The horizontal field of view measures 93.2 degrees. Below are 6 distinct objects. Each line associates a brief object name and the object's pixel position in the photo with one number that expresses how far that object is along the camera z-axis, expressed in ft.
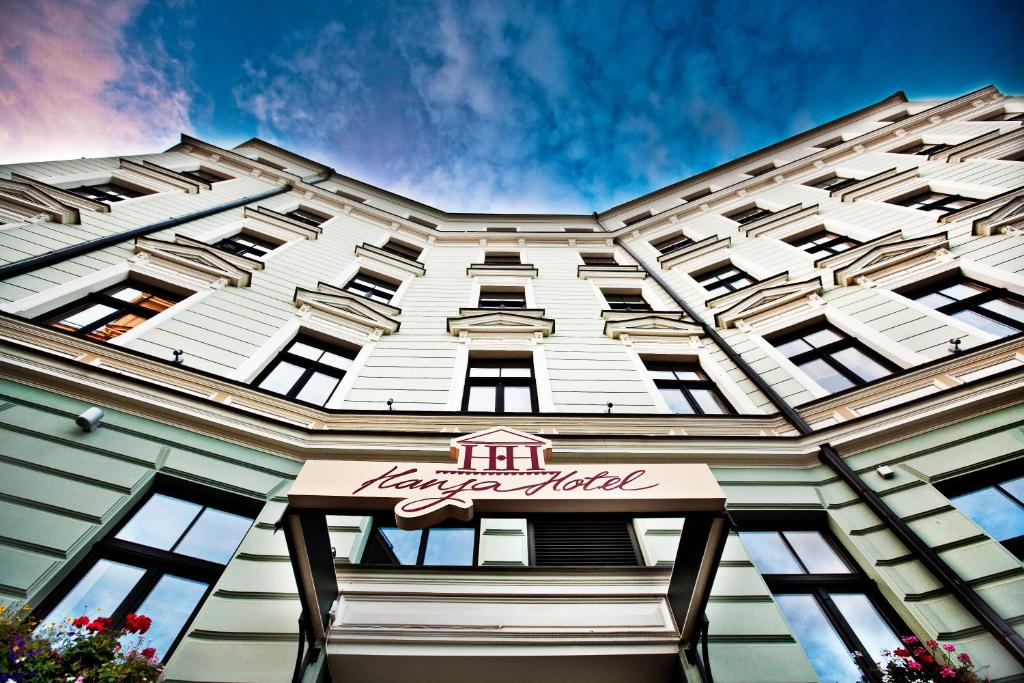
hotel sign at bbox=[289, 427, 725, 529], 14.34
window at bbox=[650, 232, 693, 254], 69.33
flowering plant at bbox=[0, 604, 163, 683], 12.51
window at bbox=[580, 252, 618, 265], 68.90
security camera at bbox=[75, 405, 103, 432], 21.57
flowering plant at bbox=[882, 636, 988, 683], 14.25
